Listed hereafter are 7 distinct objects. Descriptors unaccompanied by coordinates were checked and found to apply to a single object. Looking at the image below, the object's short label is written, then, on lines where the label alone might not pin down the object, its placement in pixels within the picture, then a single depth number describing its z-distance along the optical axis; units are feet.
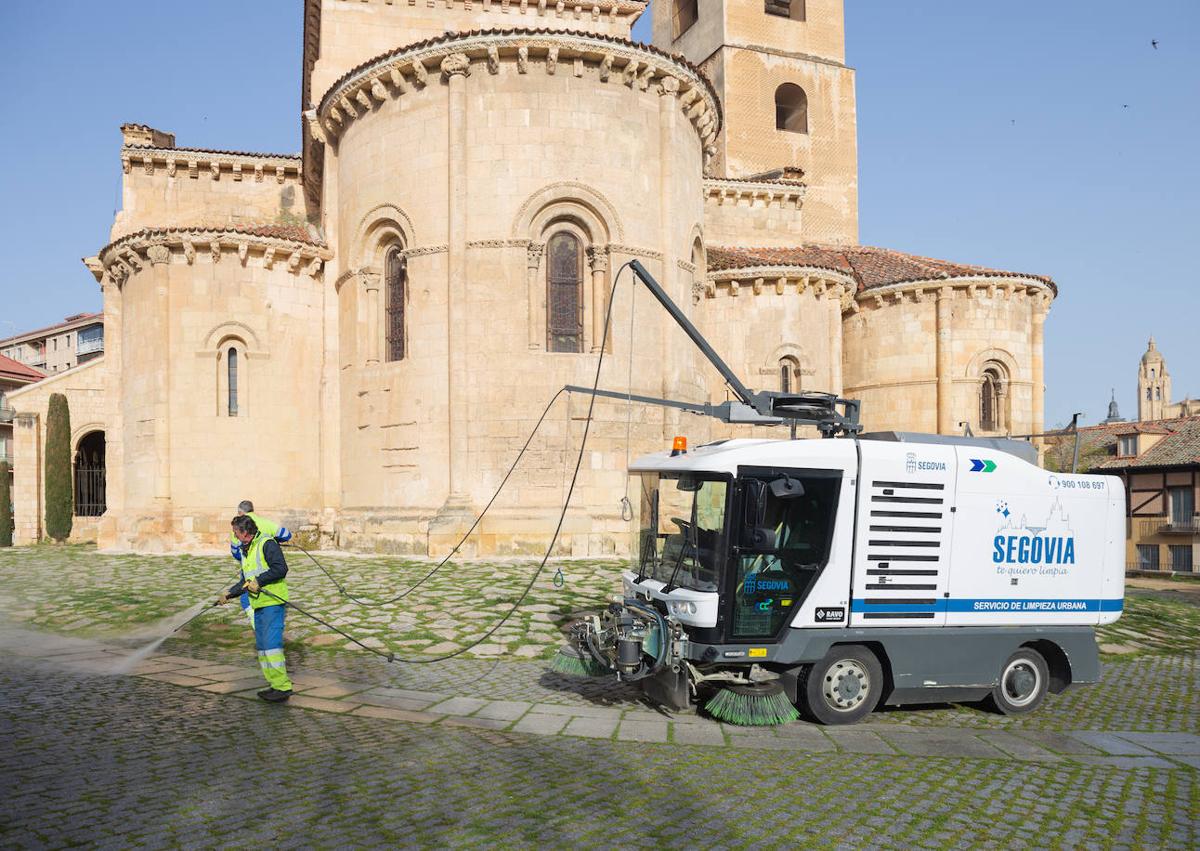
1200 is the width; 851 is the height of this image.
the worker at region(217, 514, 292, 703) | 26.22
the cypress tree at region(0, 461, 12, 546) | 87.45
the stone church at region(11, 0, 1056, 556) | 57.72
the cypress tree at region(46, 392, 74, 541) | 87.25
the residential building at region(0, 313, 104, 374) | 194.18
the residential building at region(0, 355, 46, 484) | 115.14
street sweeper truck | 23.98
